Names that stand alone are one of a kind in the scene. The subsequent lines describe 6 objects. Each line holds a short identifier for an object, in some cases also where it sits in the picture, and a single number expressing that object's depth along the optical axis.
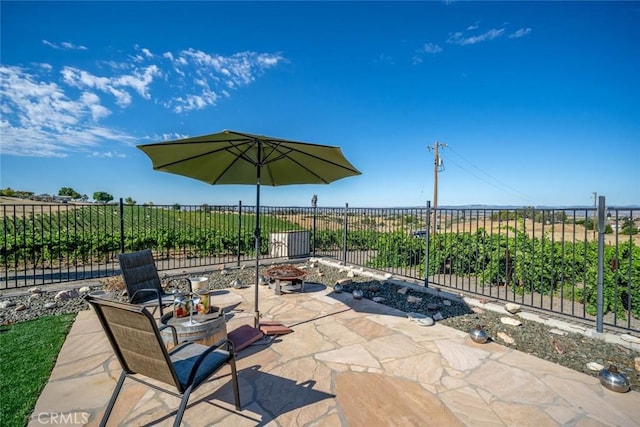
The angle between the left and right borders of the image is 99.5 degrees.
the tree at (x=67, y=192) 56.48
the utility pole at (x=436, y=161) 18.03
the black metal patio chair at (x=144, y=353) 1.47
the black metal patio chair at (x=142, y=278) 3.13
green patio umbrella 2.75
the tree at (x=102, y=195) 57.68
